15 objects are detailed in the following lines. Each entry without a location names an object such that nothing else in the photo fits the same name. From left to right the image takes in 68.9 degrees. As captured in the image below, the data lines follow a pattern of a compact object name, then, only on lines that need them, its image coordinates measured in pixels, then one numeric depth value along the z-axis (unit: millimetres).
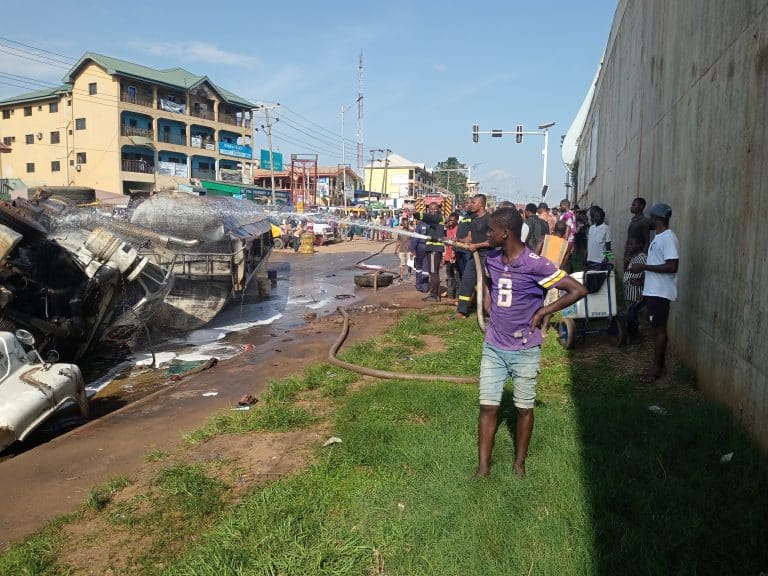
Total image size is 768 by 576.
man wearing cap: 5449
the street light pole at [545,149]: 32412
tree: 105988
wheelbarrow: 7145
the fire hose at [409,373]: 5513
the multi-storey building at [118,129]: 41156
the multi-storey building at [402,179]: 85875
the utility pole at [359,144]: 60250
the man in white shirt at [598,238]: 9883
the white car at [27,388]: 4824
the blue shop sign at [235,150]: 49000
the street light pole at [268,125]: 38506
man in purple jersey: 3594
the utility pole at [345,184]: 53594
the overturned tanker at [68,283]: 6215
